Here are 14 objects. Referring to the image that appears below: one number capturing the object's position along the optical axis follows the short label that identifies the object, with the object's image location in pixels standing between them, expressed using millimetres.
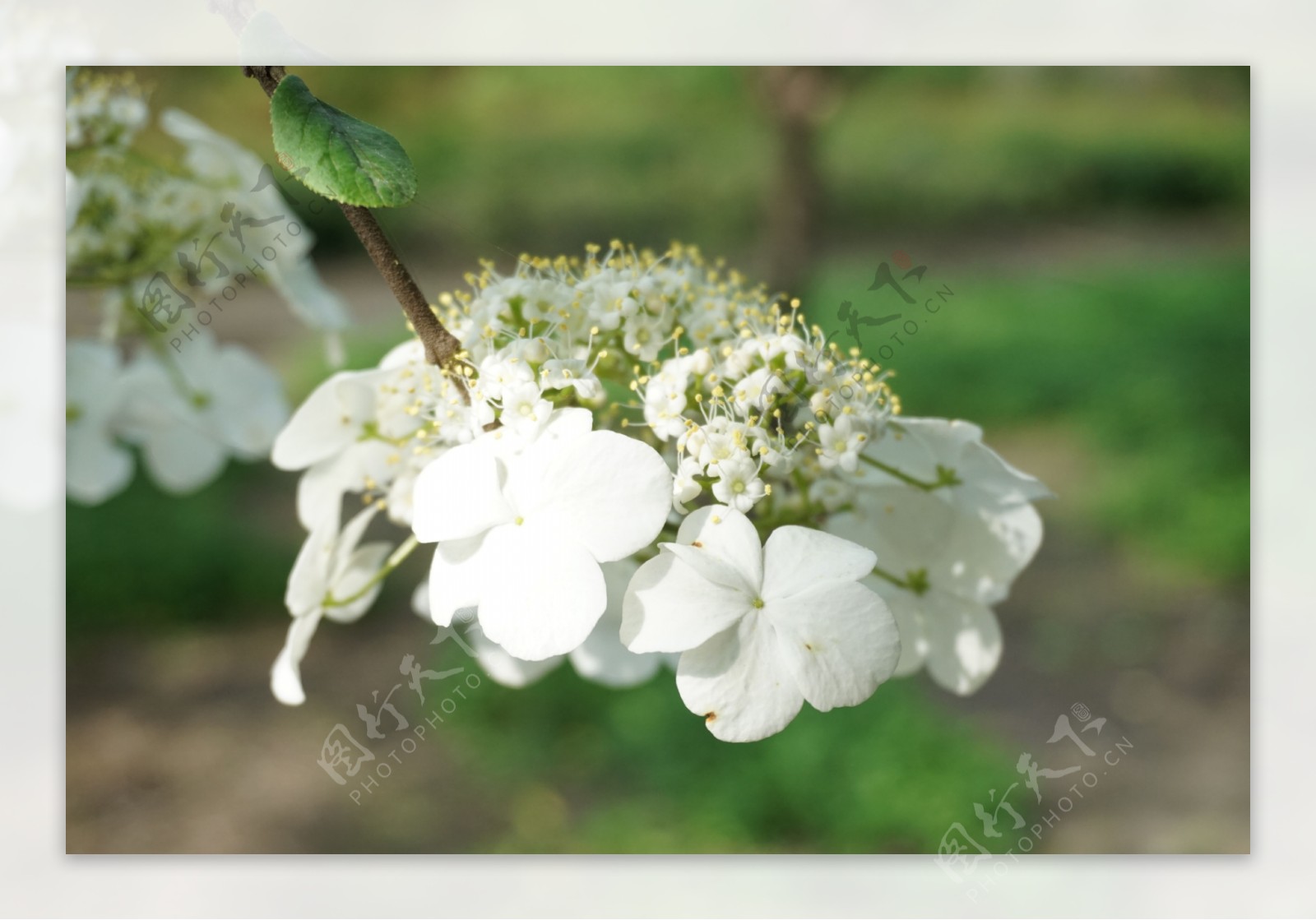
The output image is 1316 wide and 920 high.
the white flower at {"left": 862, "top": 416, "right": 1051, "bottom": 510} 338
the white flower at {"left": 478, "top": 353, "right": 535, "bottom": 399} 311
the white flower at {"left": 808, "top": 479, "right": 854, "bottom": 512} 340
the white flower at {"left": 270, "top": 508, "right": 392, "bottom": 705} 344
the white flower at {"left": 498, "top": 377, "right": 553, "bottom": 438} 310
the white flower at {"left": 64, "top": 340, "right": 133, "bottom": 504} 410
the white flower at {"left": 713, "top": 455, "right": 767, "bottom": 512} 306
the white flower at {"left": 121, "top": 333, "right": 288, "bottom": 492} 409
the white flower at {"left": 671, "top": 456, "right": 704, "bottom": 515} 307
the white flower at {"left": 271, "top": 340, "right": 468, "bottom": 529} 339
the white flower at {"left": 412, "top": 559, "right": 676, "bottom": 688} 384
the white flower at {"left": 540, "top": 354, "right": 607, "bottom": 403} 312
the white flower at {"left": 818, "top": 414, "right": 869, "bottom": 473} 315
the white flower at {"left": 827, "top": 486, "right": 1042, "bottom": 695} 357
